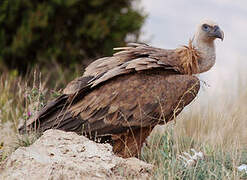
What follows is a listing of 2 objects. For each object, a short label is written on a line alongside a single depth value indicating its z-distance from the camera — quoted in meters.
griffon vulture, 12.22
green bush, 30.27
